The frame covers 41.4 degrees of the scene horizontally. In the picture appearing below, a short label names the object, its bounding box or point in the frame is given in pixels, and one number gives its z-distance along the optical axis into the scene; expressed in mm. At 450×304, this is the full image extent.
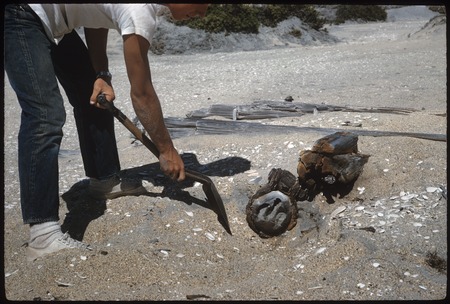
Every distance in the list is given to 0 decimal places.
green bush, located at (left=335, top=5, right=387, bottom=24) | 22906
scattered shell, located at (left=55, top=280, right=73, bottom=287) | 2836
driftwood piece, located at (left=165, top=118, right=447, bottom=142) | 4277
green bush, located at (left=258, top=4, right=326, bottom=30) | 15039
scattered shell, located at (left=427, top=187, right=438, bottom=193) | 3484
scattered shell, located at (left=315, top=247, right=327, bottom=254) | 3146
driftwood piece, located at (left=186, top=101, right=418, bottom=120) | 5336
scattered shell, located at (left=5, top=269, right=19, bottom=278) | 3008
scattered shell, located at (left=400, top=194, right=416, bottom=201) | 3469
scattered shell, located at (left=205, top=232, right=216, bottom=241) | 3395
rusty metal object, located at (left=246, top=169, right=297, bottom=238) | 3436
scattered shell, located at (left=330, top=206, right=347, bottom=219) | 3428
